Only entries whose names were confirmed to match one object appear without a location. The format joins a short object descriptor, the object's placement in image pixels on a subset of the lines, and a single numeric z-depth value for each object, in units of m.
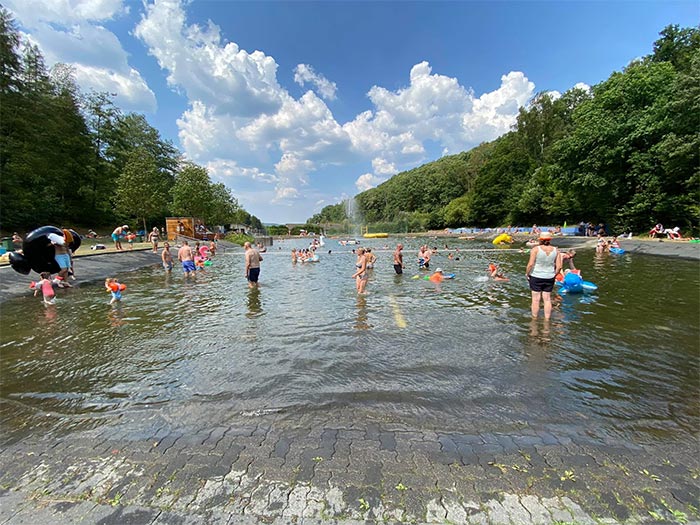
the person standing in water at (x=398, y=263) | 16.53
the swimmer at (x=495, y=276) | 14.47
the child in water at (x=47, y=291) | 10.19
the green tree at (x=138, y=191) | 35.69
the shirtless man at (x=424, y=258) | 18.16
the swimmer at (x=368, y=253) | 12.64
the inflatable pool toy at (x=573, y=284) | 10.73
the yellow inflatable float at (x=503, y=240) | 43.57
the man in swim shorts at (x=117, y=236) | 23.45
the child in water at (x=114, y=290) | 10.59
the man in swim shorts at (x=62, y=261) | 12.35
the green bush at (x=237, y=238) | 47.40
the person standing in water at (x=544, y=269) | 7.30
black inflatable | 10.82
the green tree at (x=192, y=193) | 44.00
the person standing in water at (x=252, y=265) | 13.11
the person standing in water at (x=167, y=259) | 18.35
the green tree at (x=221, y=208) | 54.67
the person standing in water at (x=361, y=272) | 11.54
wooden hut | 37.46
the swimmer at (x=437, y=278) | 14.38
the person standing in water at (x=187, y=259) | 16.41
